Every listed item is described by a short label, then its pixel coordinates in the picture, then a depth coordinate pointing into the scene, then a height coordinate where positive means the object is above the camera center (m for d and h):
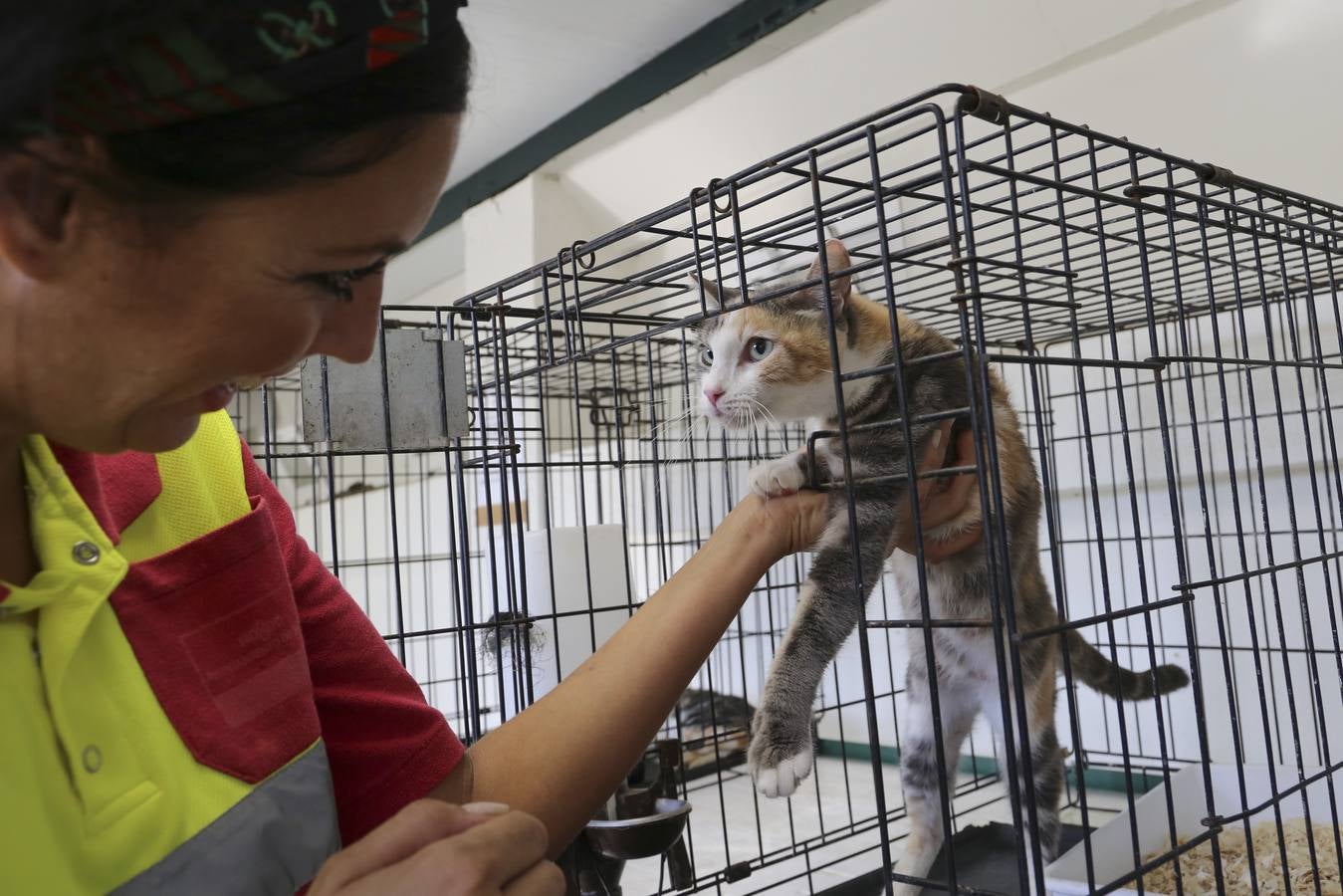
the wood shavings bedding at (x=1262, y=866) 1.17 -0.55
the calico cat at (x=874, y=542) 0.86 -0.05
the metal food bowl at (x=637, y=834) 1.08 -0.39
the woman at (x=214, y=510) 0.36 +0.03
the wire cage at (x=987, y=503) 0.75 -0.02
